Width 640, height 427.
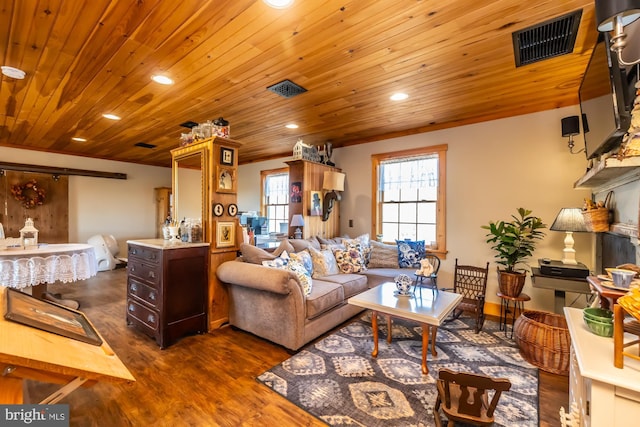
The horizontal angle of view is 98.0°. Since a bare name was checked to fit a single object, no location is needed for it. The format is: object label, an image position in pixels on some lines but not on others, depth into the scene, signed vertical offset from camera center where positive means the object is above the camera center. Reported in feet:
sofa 8.23 -2.86
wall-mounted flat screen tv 5.12 +2.40
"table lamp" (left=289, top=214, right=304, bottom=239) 14.10 -0.61
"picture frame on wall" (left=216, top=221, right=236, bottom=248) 10.02 -0.87
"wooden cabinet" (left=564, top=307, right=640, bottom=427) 2.98 -1.94
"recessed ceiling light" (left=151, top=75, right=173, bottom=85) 8.44 +4.04
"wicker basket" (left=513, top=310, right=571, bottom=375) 7.31 -3.60
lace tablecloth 9.46 -2.05
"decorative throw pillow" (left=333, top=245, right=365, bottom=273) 12.53 -2.21
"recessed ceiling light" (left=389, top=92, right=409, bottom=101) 9.73 +4.12
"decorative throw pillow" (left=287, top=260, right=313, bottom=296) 8.89 -2.10
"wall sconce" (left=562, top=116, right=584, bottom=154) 9.73 +3.08
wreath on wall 17.10 +0.96
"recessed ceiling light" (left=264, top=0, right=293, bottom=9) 5.29 +4.00
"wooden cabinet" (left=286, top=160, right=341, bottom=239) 14.57 +1.20
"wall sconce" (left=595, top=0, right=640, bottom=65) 3.18 +2.39
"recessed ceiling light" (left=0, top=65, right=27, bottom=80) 7.83 +3.95
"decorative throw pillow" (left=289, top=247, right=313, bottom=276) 10.36 -1.81
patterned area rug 5.83 -4.22
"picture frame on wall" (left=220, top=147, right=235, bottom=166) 9.98 +1.99
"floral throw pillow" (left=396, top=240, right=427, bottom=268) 12.93 -1.95
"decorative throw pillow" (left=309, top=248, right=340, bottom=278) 11.60 -2.23
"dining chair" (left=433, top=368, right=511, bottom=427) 5.00 -3.54
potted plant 9.93 -1.17
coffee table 7.27 -2.65
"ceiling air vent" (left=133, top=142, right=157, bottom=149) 16.81 +4.02
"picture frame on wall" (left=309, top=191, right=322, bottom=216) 14.83 +0.44
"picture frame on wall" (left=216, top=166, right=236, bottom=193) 9.94 +1.14
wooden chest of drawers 8.64 -2.58
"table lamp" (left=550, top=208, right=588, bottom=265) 8.97 -0.41
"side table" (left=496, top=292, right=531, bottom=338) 9.95 -3.90
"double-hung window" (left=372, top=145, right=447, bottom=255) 13.28 +0.83
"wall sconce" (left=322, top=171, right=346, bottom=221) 15.16 +1.30
